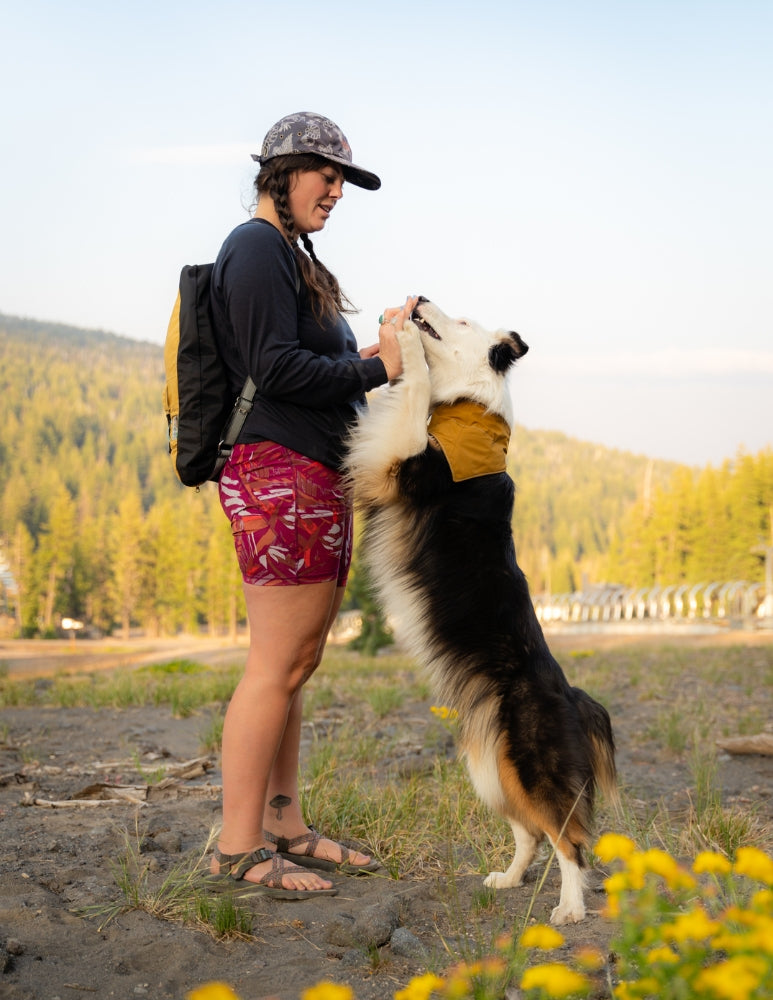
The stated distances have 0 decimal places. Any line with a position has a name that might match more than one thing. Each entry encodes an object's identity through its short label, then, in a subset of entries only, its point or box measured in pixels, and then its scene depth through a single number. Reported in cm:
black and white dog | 322
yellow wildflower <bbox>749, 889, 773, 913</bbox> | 131
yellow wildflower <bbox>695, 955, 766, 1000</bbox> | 113
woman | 301
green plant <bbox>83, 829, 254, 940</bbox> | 265
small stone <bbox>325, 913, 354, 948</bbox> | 265
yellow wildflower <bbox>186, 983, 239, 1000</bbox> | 110
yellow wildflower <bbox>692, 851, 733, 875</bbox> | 136
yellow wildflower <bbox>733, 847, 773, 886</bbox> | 132
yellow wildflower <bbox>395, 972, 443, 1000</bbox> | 131
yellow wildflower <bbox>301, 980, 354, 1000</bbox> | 114
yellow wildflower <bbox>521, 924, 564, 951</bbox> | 133
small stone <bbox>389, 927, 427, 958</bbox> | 257
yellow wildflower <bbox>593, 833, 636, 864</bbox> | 141
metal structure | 3316
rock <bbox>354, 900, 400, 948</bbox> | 260
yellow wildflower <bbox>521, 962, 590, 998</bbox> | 117
